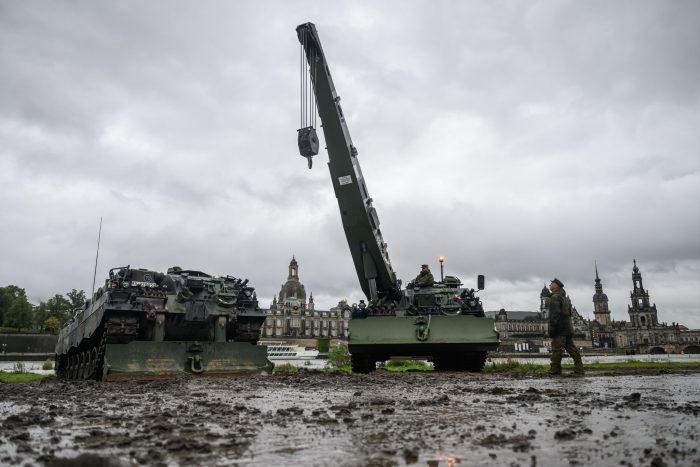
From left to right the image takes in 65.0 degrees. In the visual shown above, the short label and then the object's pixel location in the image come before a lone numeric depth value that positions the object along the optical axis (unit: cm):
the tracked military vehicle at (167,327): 1202
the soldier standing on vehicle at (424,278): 1530
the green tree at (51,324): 9562
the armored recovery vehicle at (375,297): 1346
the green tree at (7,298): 9319
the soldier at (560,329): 1162
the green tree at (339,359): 2318
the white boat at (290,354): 6769
